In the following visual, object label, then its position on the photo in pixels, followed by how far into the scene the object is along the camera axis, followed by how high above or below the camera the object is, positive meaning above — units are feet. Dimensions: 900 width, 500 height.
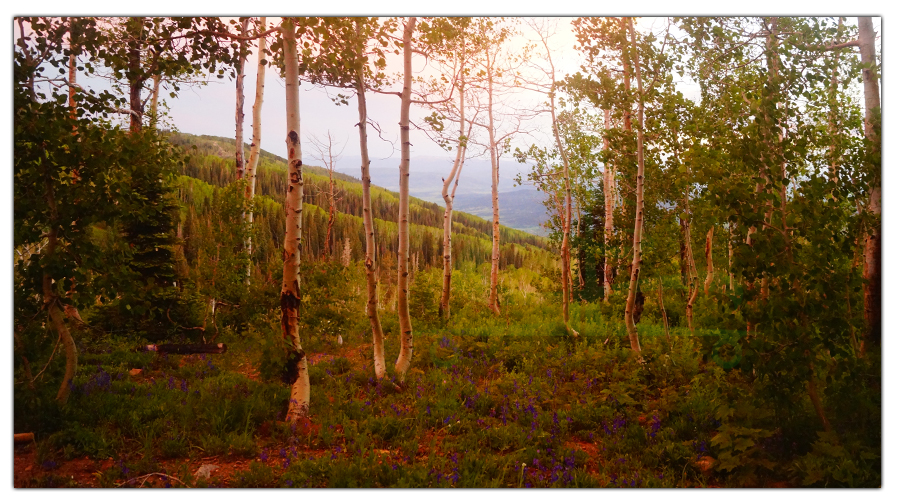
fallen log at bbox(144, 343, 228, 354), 19.92 -4.27
